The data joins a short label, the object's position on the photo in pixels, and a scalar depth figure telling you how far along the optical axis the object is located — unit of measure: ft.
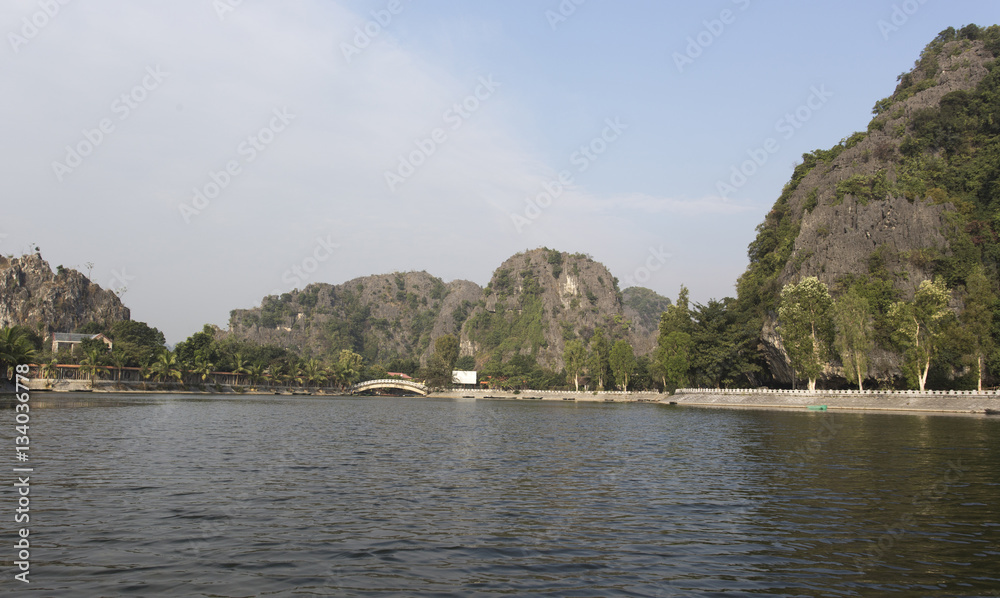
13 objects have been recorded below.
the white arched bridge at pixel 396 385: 565.12
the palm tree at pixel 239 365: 495.41
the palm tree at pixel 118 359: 403.79
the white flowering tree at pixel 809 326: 262.26
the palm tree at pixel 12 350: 249.14
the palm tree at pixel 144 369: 421.18
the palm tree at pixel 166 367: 426.51
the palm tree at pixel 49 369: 383.04
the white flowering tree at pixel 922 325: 224.53
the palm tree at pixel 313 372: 562.25
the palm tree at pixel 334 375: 593.01
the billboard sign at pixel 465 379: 603.26
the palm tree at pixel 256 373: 506.56
